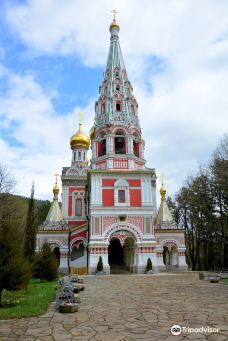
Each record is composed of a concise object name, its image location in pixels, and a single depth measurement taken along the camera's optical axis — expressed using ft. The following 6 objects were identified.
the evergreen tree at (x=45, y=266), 55.26
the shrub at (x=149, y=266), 80.53
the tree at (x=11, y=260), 28.50
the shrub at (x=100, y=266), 78.64
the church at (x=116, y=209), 82.79
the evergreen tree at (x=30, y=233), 56.34
